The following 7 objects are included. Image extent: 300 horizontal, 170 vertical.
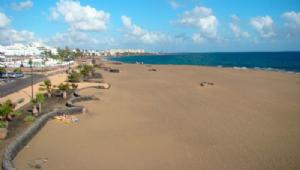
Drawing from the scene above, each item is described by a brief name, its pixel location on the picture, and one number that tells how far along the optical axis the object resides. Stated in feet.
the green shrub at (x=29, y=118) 47.89
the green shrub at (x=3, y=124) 41.42
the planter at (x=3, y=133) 39.62
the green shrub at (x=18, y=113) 49.87
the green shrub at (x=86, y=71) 121.65
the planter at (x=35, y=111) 51.96
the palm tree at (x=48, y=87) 71.72
